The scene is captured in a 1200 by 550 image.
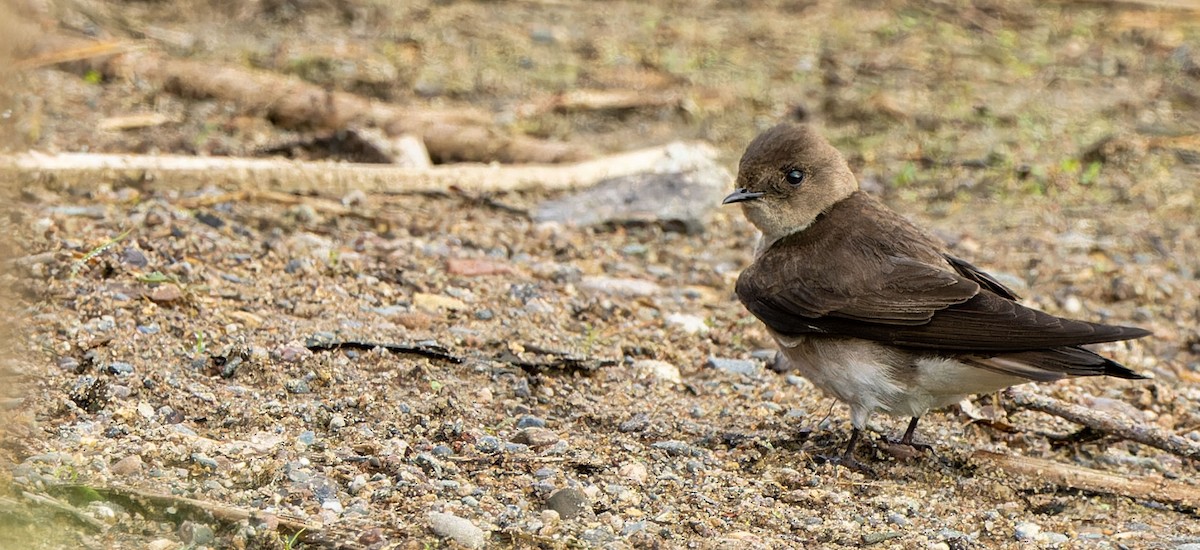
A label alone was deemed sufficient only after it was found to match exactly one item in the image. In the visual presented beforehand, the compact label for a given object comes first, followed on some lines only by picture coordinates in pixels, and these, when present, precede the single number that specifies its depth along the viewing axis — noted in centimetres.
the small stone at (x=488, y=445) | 987
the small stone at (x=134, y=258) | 1219
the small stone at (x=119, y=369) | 1009
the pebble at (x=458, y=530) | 837
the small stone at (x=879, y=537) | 929
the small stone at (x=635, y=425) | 1082
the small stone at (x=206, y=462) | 887
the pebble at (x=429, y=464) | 933
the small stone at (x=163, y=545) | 794
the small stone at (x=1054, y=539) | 961
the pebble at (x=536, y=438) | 1009
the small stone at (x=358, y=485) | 888
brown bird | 1015
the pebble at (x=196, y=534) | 805
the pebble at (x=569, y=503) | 902
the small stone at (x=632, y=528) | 891
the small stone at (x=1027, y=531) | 966
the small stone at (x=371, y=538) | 820
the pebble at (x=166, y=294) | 1149
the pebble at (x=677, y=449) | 1045
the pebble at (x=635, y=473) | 976
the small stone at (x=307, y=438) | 950
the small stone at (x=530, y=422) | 1057
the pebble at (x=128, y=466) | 862
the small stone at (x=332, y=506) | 859
